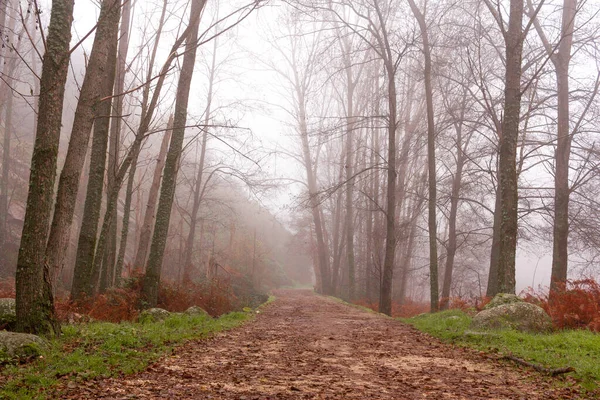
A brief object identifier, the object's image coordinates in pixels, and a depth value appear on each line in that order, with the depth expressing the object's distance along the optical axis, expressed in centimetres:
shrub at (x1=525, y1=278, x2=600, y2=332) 772
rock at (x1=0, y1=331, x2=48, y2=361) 459
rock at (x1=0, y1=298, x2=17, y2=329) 577
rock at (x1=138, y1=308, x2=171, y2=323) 890
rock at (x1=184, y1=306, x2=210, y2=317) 986
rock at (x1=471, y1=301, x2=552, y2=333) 759
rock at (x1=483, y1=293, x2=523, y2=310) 855
